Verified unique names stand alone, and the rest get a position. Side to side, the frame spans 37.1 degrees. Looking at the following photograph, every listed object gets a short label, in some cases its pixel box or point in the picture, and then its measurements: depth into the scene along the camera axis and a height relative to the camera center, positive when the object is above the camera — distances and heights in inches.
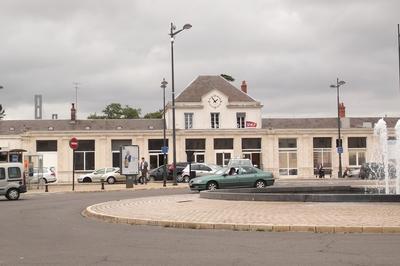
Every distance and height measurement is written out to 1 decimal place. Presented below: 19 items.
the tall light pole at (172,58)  1499.3 +278.5
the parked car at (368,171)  1776.8 -29.3
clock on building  2454.5 +257.6
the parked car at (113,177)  2001.7 -40.1
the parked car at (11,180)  1148.5 -25.8
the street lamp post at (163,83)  2020.3 +275.2
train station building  2310.5 +93.2
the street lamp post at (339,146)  2223.2 +59.0
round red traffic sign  1481.3 +56.3
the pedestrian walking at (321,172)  2164.6 -36.5
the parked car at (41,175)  1642.7 -27.7
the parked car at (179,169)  1884.8 -15.8
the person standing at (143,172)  1751.8 -21.8
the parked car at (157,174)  1971.8 -32.1
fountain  767.7 -46.3
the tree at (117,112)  4340.6 +387.3
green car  1218.6 -33.3
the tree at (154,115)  4143.9 +355.3
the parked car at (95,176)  2027.6 -36.5
